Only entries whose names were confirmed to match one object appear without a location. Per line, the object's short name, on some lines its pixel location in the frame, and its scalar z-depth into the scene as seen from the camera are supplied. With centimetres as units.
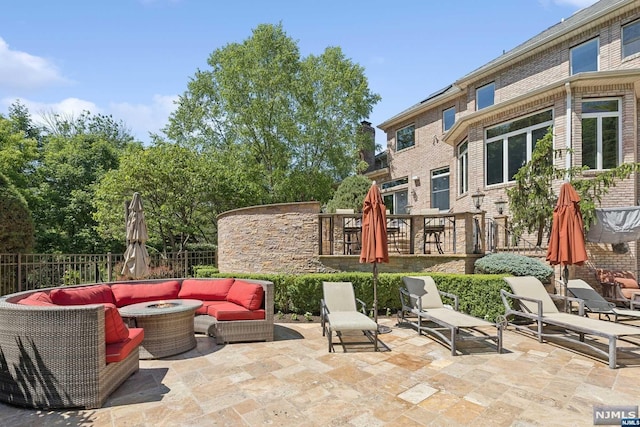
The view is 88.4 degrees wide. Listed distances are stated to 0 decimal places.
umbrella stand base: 678
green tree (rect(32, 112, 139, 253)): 1844
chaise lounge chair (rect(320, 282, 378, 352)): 552
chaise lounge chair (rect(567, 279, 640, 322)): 698
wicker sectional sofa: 362
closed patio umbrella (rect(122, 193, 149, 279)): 765
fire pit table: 520
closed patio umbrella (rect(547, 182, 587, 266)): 665
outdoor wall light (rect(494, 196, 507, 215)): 1123
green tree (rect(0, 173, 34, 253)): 976
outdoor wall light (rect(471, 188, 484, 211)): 1047
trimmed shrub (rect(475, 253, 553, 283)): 786
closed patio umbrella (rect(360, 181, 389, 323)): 663
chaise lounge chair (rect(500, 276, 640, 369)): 498
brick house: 995
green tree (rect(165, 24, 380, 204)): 1717
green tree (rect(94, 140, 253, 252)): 1377
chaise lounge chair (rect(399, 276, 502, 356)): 553
